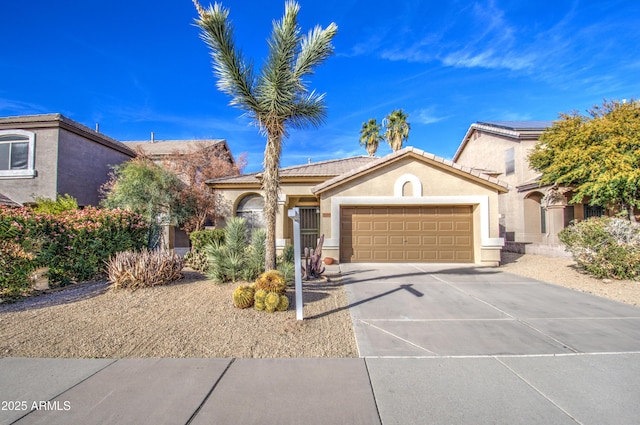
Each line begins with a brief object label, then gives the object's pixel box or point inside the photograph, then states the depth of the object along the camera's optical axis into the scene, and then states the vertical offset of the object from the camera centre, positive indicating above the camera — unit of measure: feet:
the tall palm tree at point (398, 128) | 88.63 +29.83
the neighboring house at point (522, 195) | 52.90 +6.43
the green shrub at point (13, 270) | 21.63 -3.13
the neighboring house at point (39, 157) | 50.21 +12.27
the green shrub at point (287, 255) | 31.63 -3.07
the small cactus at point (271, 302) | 19.29 -4.89
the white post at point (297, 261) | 17.88 -2.10
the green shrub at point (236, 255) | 27.14 -2.67
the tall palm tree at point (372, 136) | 91.76 +28.55
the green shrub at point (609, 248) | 29.22 -2.15
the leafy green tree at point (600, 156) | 41.60 +10.59
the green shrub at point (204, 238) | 37.91 -1.38
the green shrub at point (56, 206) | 39.04 +2.96
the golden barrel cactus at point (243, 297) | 20.03 -4.77
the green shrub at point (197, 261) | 33.47 -3.92
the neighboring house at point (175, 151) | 61.62 +18.83
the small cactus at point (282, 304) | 19.62 -5.15
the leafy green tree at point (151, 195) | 46.75 +5.32
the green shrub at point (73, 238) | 24.14 -0.95
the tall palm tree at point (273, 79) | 23.35 +12.15
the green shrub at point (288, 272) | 26.00 -3.93
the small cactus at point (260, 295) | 19.61 -4.52
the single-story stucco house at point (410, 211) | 40.34 +2.23
